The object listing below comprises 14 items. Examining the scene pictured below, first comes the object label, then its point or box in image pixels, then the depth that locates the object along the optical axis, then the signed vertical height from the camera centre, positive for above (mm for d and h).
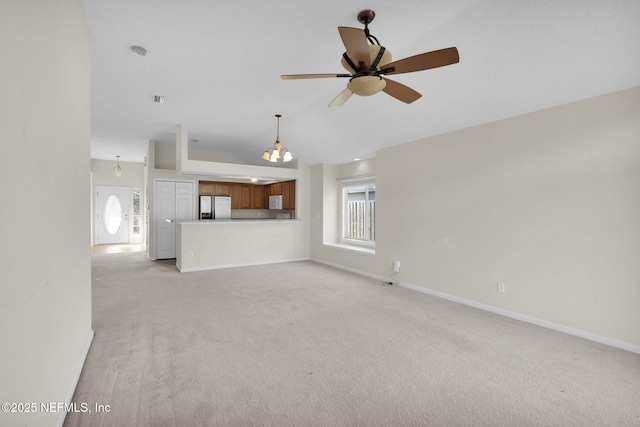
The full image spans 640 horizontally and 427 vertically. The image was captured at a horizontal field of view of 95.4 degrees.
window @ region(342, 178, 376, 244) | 6258 +32
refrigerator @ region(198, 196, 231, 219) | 7910 +143
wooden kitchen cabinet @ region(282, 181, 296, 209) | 7405 +458
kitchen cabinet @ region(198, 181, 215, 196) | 7914 +660
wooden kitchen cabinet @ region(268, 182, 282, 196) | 7941 +649
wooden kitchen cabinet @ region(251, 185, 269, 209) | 8570 +455
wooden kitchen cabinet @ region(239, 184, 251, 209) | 8359 +467
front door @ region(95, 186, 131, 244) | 9438 -64
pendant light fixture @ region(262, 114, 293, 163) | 4477 +939
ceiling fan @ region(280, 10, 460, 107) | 1781 +1004
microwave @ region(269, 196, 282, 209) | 7910 +285
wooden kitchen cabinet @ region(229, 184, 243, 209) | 8219 +491
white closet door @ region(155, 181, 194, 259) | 7332 +57
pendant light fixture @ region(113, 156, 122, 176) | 9045 +1338
